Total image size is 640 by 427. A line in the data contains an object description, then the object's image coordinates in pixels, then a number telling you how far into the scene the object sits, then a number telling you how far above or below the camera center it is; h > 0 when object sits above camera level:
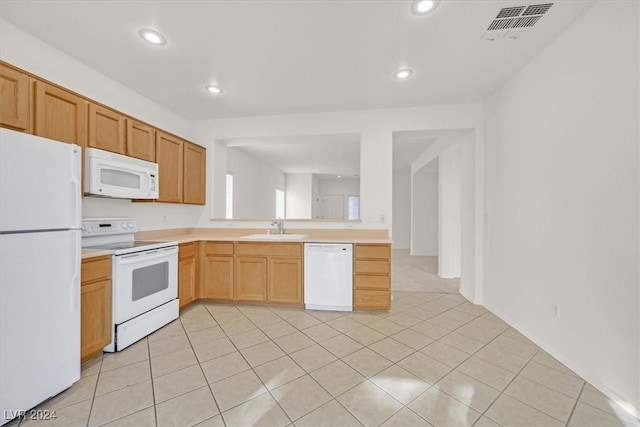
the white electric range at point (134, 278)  2.23 -0.62
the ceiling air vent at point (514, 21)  1.82 +1.43
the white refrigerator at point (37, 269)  1.43 -0.34
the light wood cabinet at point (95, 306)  1.96 -0.73
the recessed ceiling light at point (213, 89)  2.97 +1.44
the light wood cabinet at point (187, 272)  3.03 -0.72
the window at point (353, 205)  10.59 +0.34
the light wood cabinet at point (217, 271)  3.32 -0.74
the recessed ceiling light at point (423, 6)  1.74 +1.42
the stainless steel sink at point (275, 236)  3.41 -0.32
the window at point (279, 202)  8.56 +0.36
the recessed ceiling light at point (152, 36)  2.06 +1.43
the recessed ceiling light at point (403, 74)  2.61 +1.43
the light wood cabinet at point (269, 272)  3.21 -0.73
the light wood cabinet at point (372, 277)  3.04 -0.75
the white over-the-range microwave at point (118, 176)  2.31 +0.36
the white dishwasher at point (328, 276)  3.11 -0.75
